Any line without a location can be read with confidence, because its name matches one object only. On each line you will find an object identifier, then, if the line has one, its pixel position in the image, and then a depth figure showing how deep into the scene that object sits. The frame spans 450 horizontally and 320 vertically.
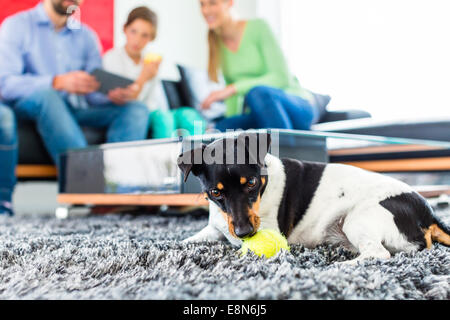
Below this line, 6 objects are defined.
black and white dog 1.13
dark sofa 2.98
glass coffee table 1.91
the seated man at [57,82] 2.82
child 3.38
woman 2.53
